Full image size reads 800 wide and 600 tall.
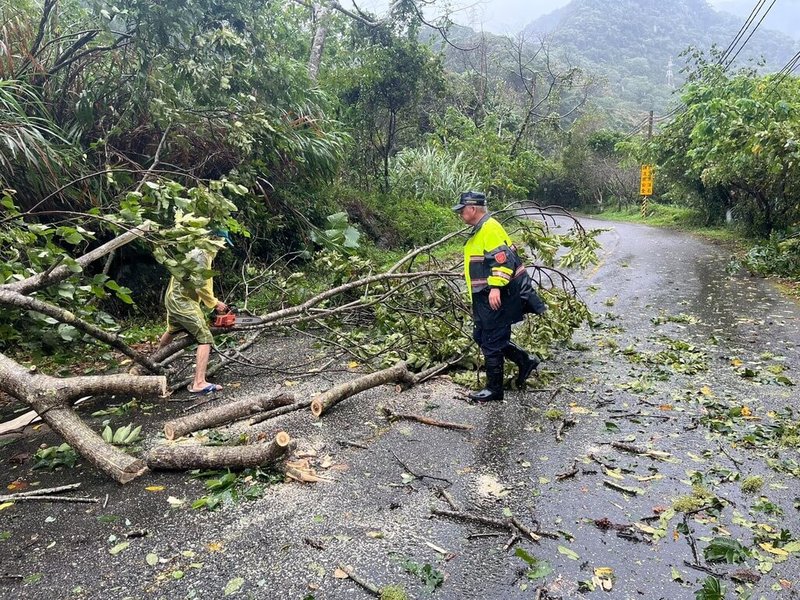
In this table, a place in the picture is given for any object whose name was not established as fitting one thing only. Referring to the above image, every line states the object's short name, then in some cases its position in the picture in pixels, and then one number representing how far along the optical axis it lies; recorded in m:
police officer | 4.48
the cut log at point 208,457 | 3.34
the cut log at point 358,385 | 4.18
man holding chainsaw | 4.74
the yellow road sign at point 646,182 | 29.28
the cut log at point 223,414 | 3.75
